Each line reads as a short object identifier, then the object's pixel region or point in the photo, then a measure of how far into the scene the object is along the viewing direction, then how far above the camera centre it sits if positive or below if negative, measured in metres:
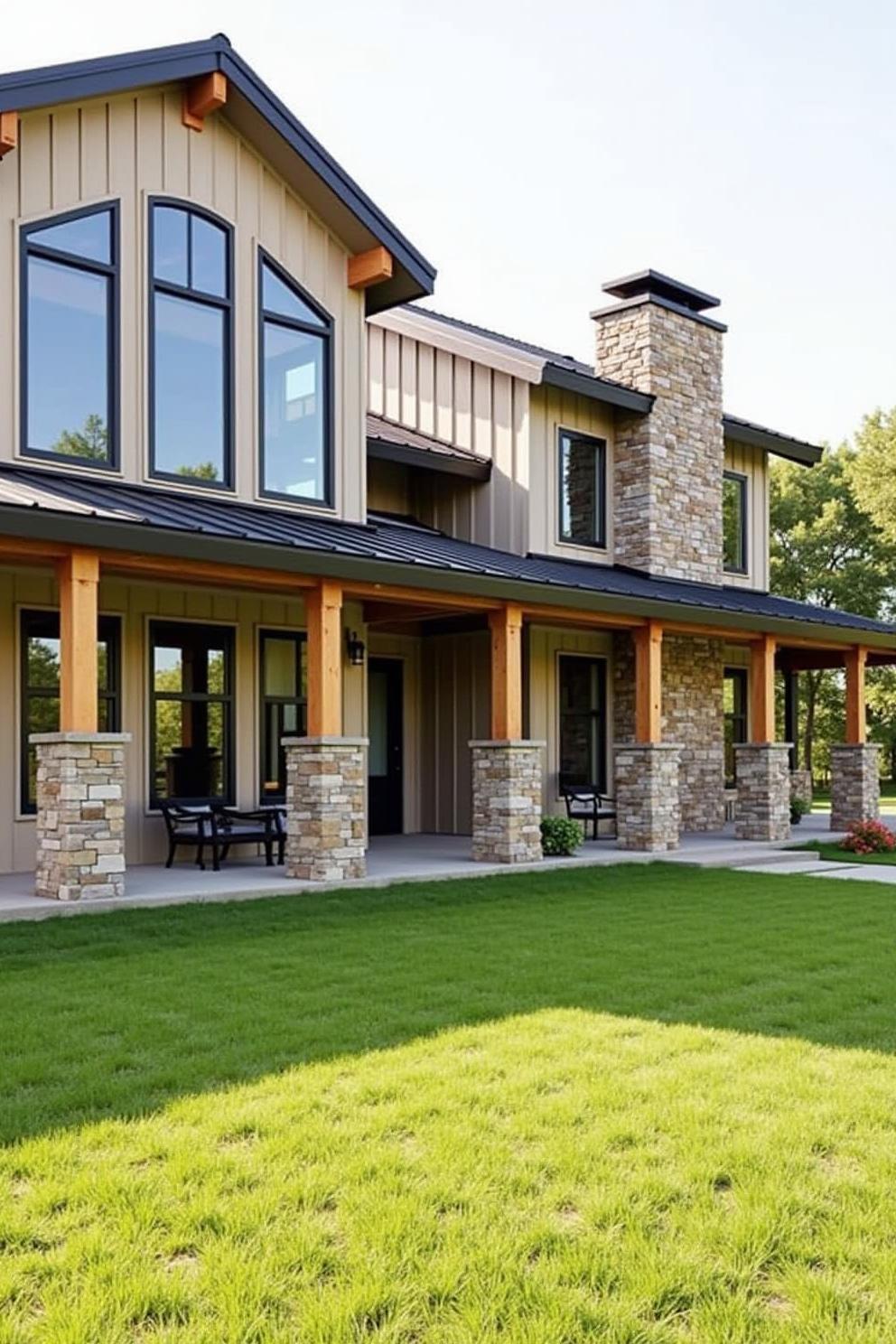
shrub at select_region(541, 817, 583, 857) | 13.23 -1.32
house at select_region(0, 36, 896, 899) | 10.55 +2.16
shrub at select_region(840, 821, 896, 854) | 15.55 -1.64
